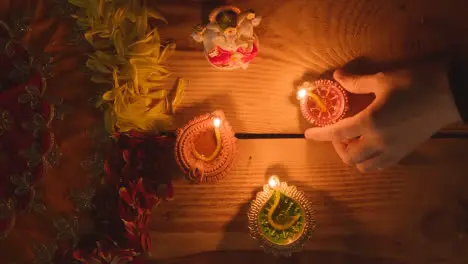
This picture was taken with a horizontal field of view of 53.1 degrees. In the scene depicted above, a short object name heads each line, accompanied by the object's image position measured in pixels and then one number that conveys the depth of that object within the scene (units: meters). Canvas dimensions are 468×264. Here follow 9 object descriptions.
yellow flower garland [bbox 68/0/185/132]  0.91
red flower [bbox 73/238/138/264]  0.89
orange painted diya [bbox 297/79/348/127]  0.95
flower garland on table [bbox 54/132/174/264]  0.90
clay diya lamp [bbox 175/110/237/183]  0.91
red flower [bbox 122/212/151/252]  0.90
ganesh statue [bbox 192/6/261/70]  0.88
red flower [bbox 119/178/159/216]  0.90
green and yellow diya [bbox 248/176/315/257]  0.92
